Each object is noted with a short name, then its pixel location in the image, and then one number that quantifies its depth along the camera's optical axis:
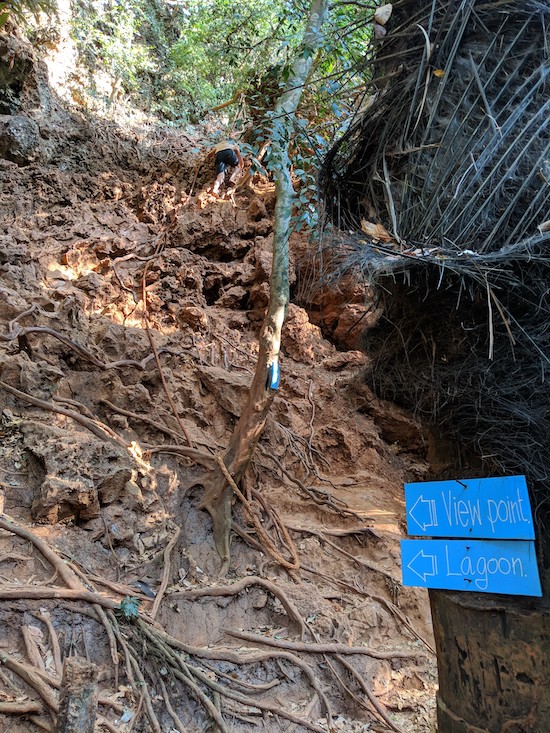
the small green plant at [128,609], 3.50
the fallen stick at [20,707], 2.62
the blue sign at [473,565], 1.52
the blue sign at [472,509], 1.56
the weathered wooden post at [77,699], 1.91
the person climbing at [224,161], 8.17
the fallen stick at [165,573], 3.97
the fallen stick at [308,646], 3.96
